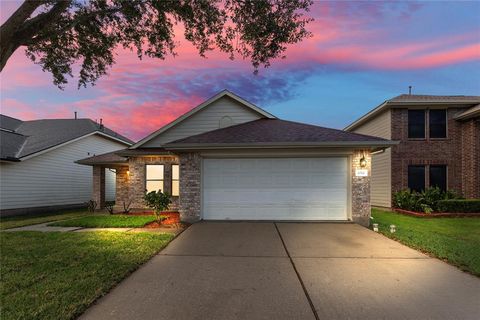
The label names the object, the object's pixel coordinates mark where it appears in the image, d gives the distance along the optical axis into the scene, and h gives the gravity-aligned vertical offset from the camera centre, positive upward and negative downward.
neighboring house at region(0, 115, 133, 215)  15.41 +0.17
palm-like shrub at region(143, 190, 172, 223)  10.52 -1.21
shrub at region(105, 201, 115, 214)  14.44 -2.28
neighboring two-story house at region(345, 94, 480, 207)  15.27 +1.29
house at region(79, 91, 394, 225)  10.33 -0.28
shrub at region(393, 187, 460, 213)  13.98 -1.41
